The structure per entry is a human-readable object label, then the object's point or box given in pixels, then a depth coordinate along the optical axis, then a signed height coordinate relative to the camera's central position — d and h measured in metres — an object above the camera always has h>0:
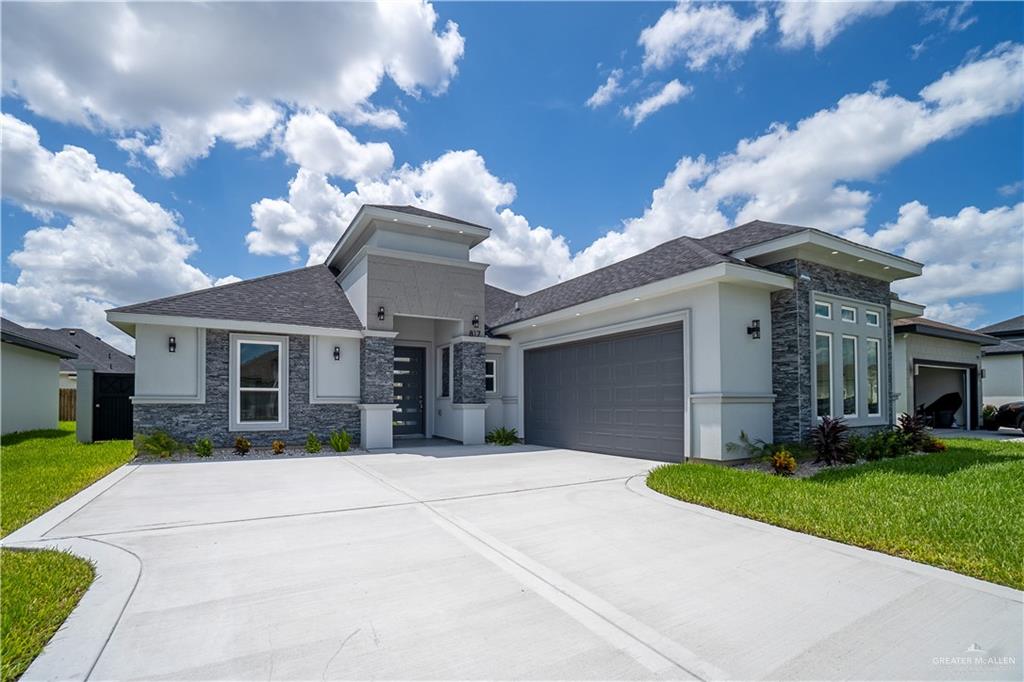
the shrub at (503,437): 13.20 -2.23
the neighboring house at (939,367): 15.29 -0.34
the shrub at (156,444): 10.05 -1.82
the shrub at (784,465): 7.73 -1.77
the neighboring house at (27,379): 14.20 -0.65
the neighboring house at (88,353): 24.02 +0.39
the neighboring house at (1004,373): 17.58 -0.63
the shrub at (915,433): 9.81 -1.59
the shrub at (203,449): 10.28 -1.95
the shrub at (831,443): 8.26 -1.53
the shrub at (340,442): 11.51 -2.04
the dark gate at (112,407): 12.92 -1.31
